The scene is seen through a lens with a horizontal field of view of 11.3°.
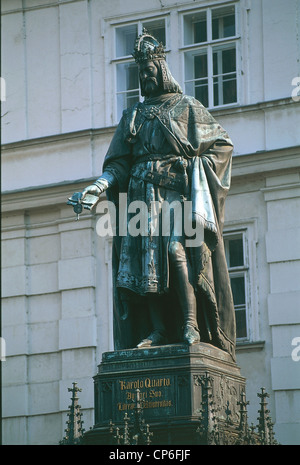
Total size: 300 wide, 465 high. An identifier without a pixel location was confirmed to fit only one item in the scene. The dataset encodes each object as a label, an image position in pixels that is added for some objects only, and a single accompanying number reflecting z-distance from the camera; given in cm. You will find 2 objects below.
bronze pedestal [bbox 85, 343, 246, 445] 1142
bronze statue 1211
